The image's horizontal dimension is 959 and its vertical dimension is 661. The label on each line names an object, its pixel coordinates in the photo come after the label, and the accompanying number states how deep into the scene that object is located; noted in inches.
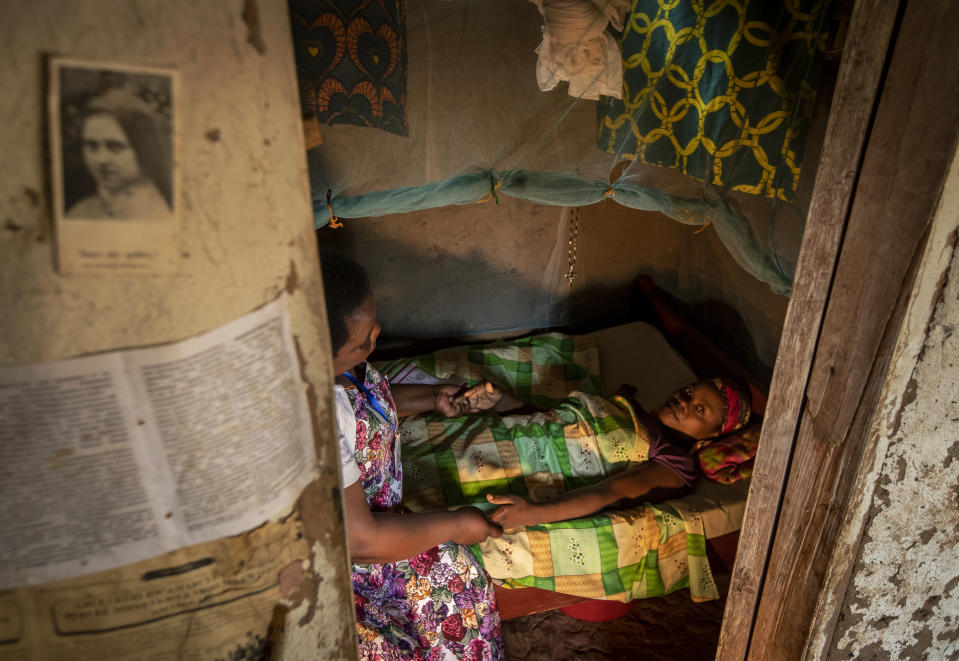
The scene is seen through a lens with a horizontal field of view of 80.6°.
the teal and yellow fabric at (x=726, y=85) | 54.4
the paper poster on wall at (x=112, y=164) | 20.6
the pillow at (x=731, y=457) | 97.6
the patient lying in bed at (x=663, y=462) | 91.0
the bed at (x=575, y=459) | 90.4
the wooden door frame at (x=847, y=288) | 35.0
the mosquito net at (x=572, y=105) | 55.1
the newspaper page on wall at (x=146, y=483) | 22.9
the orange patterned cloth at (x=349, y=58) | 54.0
